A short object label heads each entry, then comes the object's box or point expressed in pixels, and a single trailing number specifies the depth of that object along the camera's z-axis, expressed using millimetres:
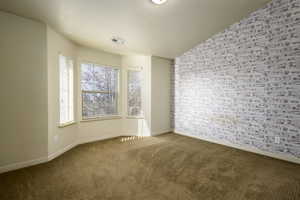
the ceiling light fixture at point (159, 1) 2428
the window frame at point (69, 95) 3039
